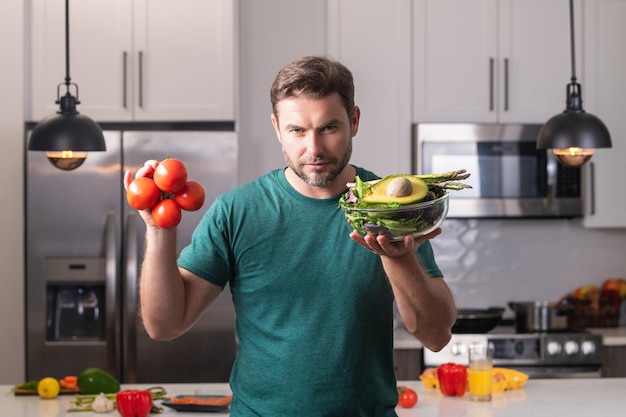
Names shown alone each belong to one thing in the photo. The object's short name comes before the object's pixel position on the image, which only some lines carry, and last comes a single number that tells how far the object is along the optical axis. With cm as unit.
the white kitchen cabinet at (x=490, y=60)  468
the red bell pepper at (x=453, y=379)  308
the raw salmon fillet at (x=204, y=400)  289
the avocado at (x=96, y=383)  311
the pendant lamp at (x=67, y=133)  305
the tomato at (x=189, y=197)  183
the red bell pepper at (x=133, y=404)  281
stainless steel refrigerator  428
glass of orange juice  303
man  198
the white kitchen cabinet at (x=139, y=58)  438
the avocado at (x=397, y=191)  173
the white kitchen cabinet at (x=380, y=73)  465
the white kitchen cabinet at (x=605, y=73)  471
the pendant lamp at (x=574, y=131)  329
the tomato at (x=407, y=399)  293
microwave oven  464
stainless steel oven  443
